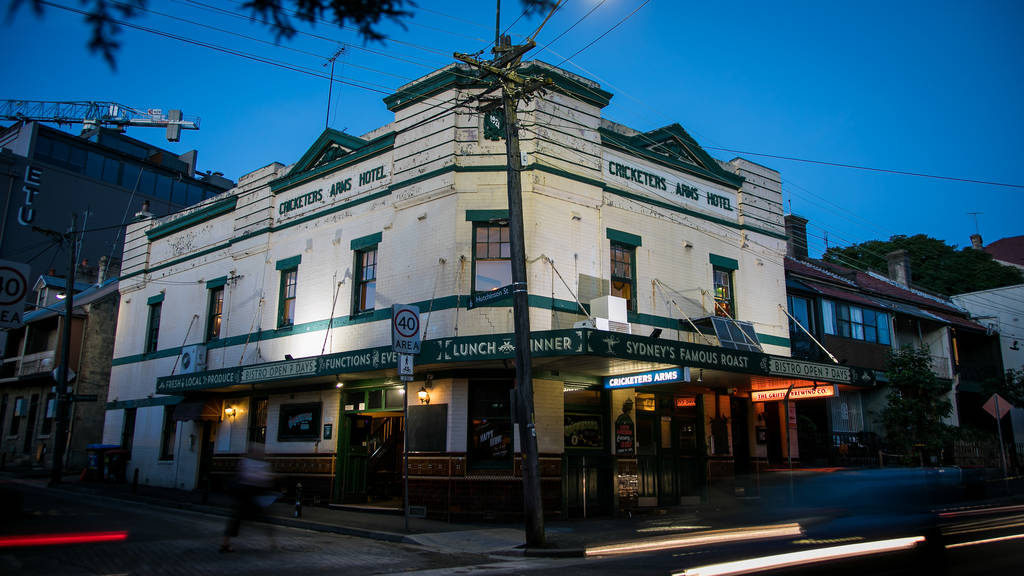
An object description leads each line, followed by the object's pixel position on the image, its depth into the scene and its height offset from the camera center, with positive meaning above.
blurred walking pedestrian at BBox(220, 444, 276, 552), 10.68 -0.75
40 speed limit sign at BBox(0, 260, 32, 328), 9.79 +1.95
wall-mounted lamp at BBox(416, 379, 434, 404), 16.78 +1.18
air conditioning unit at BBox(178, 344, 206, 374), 23.06 +2.56
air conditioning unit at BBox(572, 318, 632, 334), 16.27 +2.70
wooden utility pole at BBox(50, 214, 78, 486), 23.52 +1.83
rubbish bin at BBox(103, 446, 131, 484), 24.80 -0.86
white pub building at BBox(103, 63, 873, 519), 16.34 +3.20
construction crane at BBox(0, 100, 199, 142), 73.91 +36.76
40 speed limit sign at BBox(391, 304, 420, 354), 13.73 +2.13
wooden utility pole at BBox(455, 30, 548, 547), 12.35 +3.03
